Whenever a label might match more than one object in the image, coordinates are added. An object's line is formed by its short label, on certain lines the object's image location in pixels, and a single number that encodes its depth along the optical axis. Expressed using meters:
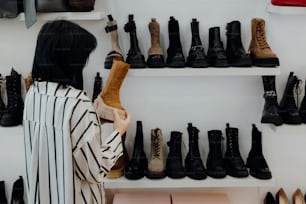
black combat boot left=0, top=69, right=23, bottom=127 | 1.79
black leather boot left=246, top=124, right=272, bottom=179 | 1.72
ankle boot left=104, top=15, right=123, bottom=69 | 1.71
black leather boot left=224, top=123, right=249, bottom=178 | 1.73
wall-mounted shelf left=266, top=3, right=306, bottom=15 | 1.63
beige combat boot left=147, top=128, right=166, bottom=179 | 1.72
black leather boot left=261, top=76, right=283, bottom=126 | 1.72
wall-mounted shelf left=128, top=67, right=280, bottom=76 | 1.66
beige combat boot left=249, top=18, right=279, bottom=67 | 1.67
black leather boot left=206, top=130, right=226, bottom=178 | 1.73
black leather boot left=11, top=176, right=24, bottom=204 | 1.91
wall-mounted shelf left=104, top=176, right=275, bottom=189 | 1.70
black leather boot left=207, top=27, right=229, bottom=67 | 1.68
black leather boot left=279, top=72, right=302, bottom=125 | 1.73
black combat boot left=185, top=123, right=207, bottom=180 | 1.72
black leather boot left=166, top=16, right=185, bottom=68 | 1.70
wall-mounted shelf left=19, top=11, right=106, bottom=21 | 1.66
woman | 1.12
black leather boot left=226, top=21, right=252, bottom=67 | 1.67
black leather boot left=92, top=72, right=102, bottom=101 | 1.82
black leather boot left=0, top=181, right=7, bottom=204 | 1.93
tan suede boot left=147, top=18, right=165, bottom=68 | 1.69
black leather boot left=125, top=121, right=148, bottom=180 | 1.72
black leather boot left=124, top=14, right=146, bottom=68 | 1.69
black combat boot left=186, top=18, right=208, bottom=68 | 1.67
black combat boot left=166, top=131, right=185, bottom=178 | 1.73
